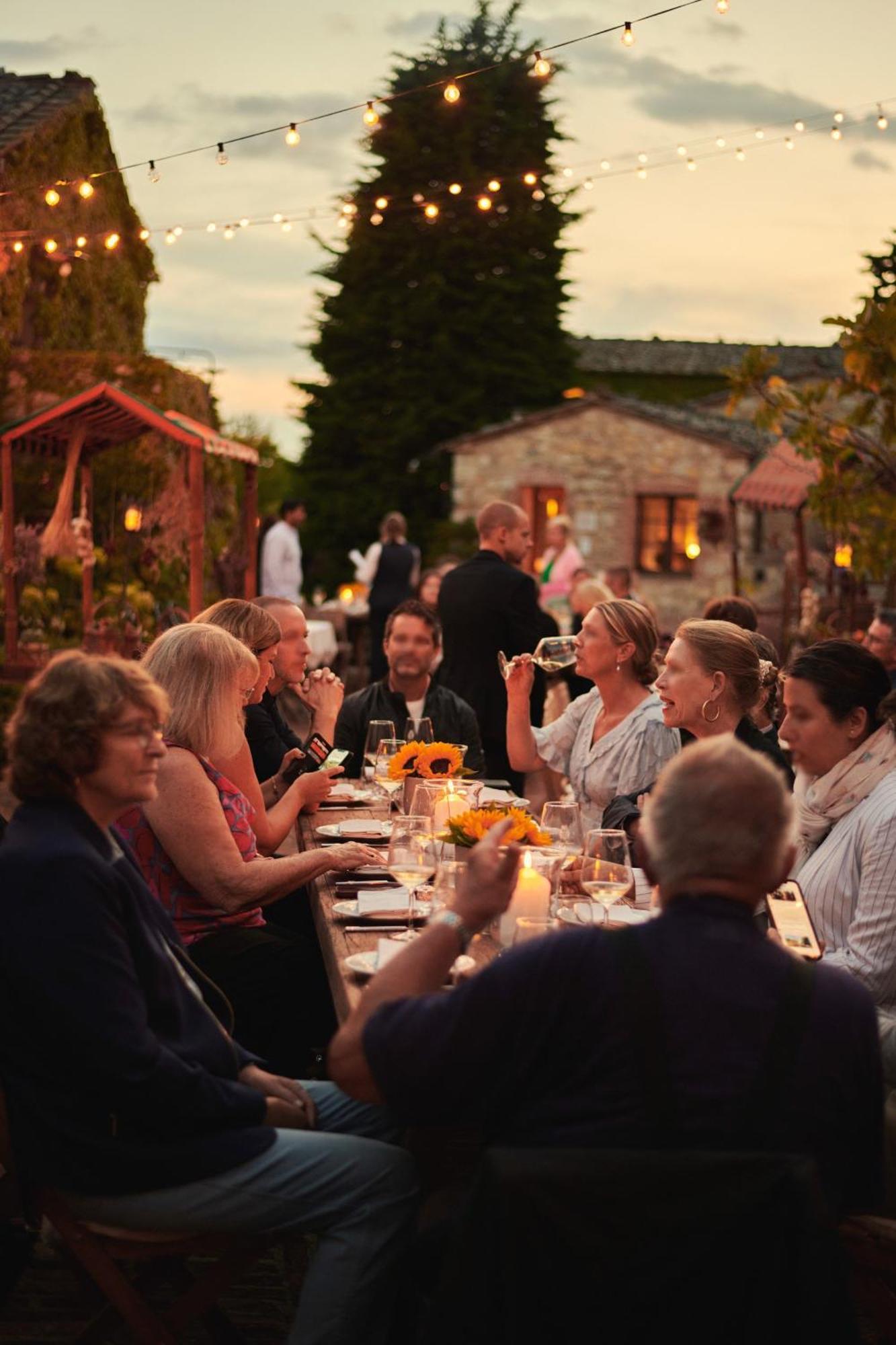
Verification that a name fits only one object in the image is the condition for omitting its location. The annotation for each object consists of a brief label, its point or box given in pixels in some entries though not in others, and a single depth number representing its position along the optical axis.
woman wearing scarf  2.89
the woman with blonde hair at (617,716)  4.55
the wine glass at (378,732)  4.56
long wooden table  2.59
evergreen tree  27.33
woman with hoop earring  3.83
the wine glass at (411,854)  3.01
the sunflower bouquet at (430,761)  4.23
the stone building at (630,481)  21.61
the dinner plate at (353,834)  4.02
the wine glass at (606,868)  2.75
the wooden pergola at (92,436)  9.98
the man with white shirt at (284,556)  12.60
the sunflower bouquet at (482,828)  3.04
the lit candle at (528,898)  2.90
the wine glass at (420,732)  4.53
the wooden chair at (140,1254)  2.27
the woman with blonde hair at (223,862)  3.21
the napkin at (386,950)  2.69
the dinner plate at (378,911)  3.01
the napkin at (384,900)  3.11
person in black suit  6.83
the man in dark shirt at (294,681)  5.14
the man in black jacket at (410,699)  5.58
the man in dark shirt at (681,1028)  1.80
